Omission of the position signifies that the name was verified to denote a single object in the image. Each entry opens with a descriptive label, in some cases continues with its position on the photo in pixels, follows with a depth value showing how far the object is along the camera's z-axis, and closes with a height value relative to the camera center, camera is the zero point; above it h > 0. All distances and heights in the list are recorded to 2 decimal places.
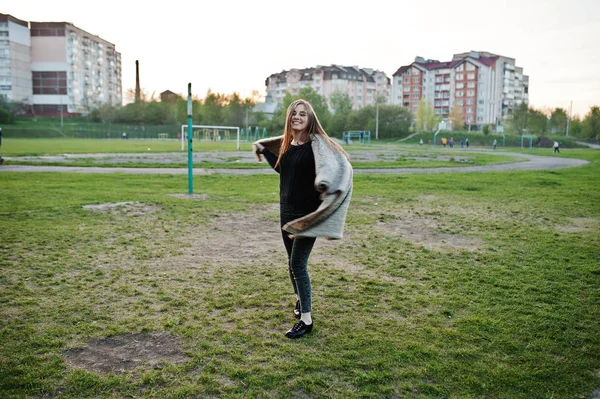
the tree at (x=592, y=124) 75.50 +4.53
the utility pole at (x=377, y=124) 84.75 +4.46
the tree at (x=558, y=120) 90.38 +6.10
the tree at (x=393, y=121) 89.31 +5.21
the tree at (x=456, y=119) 100.56 +6.67
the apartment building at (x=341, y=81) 143.25 +20.44
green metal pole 12.10 +0.14
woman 4.11 -0.36
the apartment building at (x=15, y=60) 107.56 +18.45
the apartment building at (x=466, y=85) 120.69 +16.90
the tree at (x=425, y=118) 95.80 +6.31
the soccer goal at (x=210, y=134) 79.09 +2.09
